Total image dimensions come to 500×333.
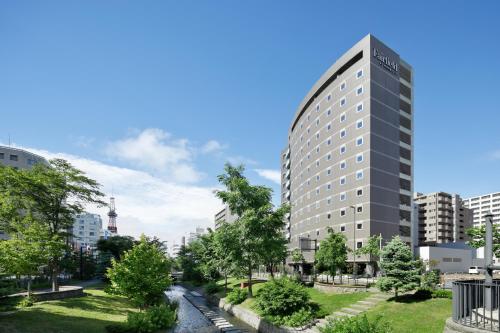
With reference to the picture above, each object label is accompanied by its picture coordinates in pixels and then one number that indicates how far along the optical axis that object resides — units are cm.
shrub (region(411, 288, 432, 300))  2636
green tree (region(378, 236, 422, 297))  2659
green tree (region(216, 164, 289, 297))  3956
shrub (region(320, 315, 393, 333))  1522
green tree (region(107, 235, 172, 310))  2642
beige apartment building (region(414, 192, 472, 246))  13062
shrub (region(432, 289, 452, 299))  2556
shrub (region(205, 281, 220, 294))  5657
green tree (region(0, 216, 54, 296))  2853
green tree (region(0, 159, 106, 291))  3722
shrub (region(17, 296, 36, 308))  2758
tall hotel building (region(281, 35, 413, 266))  6372
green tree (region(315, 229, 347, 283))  4257
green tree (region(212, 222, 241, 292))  4013
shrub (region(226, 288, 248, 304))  4196
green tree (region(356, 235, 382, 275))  4228
